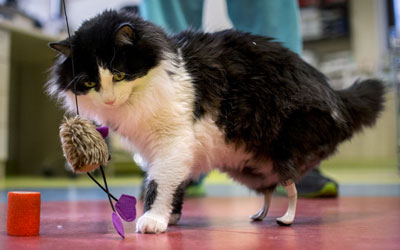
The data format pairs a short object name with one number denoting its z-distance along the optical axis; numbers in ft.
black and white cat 4.29
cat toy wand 4.10
